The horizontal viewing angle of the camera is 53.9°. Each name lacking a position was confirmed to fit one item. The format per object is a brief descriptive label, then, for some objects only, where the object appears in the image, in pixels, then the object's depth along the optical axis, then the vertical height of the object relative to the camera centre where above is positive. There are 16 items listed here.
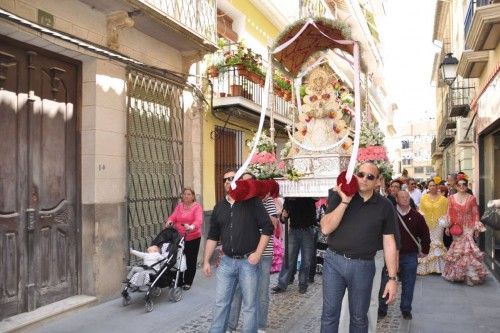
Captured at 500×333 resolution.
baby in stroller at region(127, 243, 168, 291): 6.75 -1.27
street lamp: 12.21 +2.65
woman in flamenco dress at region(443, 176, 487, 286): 8.62 -1.23
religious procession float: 6.55 +0.72
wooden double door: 5.97 +0.00
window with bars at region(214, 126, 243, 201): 12.04 +0.63
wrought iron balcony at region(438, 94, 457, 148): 20.34 +2.14
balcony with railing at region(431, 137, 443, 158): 33.46 +1.77
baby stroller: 6.79 -1.36
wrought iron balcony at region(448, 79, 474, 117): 15.69 +2.51
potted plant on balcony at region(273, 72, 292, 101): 13.62 +2.50
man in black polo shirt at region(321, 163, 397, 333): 4.07 -0.59
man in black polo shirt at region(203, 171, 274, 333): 4.80 -0.76
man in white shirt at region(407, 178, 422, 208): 11.72 -0.40
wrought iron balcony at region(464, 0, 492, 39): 9.37 +3.70
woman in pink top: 7.90 -0.73
